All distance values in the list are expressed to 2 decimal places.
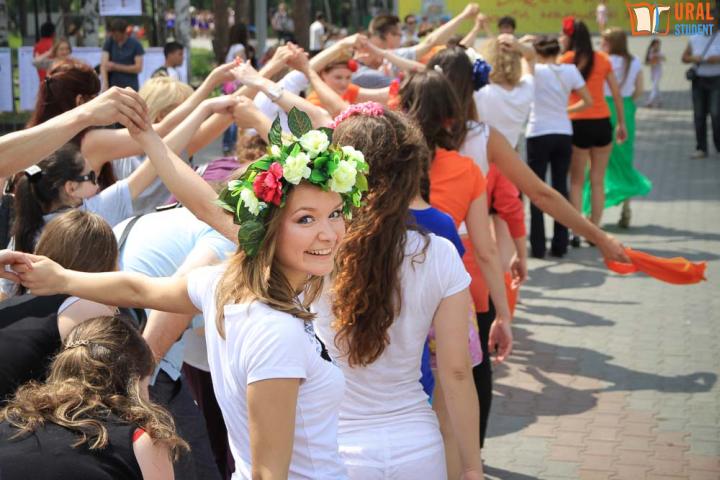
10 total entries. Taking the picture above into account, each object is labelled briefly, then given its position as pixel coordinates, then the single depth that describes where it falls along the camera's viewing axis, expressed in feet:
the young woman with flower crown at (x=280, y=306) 8.01
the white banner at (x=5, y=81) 41.68
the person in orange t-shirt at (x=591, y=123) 33.24
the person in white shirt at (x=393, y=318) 10.53
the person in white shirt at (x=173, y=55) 49.06
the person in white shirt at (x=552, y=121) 31.55
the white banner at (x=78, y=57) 48.61
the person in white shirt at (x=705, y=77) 48.57
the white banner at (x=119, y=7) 50.01
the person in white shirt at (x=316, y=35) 78.63
